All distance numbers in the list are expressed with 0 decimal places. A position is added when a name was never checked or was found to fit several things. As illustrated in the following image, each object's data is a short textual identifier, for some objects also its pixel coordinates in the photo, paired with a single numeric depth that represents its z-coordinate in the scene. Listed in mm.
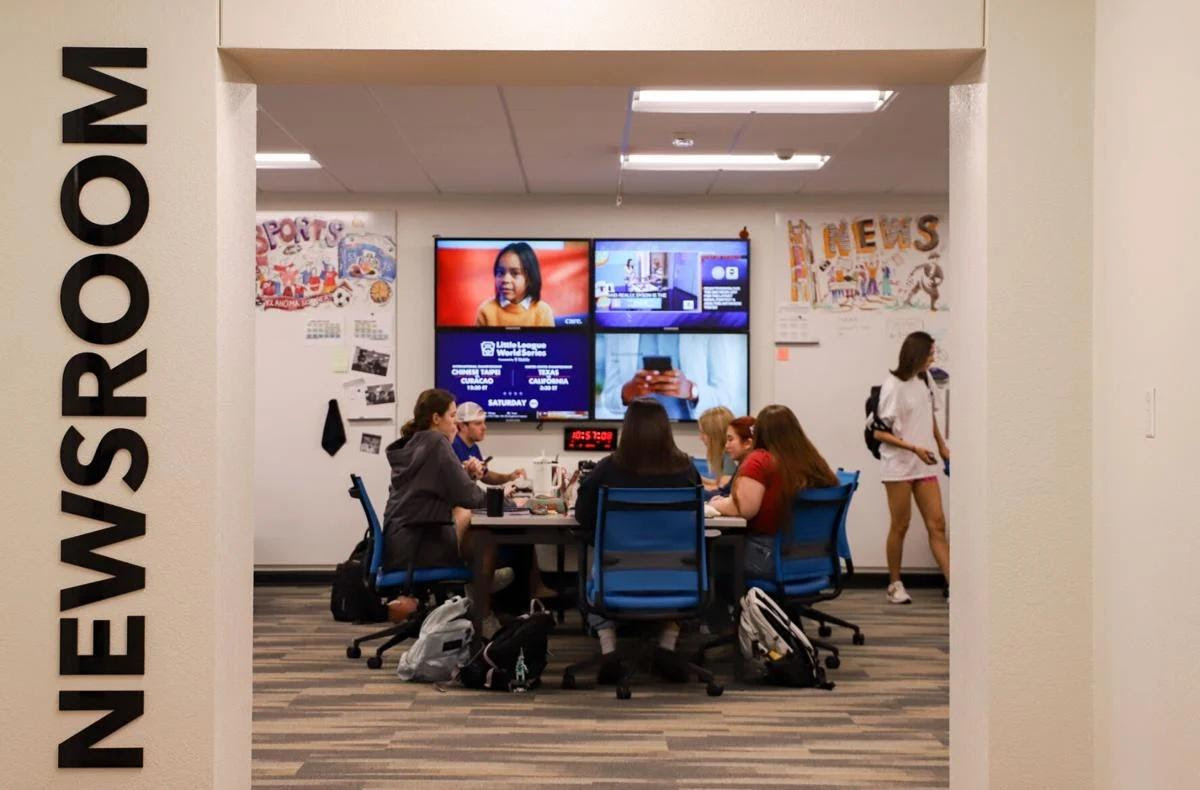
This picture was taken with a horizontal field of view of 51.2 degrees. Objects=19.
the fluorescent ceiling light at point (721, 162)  7348
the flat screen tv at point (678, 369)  8391
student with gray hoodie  5973
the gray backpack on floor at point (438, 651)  5703
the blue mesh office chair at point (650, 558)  5250
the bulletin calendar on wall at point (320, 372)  8516
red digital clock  8312
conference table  5719
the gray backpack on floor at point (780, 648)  5590
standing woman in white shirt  7938
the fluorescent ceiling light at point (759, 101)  5922
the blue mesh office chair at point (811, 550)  5871
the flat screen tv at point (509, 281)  8398
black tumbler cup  5805
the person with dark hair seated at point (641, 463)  5402
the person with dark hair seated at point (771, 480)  5816
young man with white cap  7117
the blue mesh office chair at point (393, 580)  6000
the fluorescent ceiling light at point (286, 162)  7344
